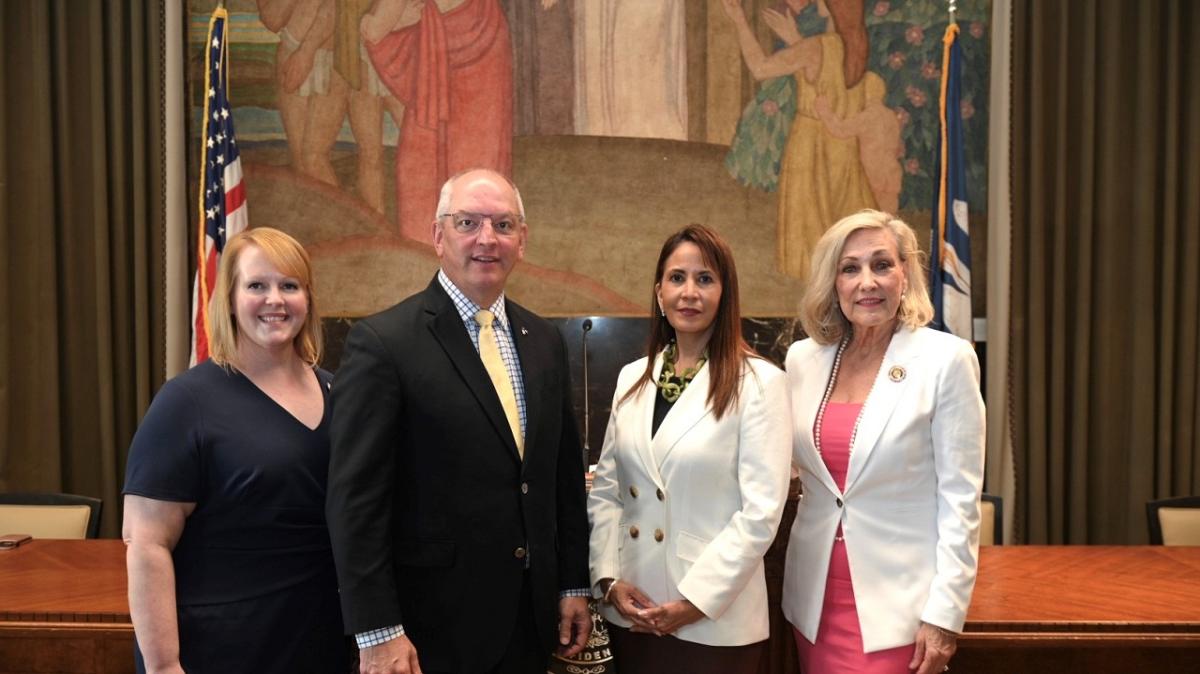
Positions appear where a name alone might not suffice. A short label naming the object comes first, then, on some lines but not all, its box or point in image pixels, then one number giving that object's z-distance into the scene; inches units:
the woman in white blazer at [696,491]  88.8
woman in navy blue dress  79.8
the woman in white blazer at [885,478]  86.9
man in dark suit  77.1
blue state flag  215.6
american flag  211.2
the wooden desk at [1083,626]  103.1
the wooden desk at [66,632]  107.1
